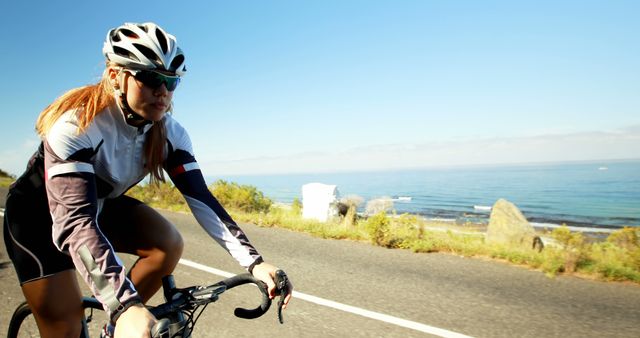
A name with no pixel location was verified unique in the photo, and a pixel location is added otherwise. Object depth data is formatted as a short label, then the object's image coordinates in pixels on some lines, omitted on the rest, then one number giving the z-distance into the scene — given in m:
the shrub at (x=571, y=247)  5.32
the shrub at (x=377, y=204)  15.90
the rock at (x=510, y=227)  8.06
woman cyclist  1.70
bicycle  1.55
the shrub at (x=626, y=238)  5.83
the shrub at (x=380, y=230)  7.12
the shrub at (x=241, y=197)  13.05
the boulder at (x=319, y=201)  10.81
